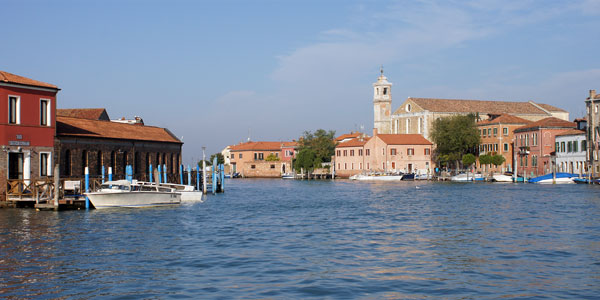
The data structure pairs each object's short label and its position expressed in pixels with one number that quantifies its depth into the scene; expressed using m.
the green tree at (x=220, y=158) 141.57
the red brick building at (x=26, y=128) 32.62
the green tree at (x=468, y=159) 88.94
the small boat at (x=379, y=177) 89.44
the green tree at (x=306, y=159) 109.06
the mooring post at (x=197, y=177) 50.42
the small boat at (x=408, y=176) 90.12
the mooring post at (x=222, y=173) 56.14
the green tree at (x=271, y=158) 123.22
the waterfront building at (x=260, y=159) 122.44
